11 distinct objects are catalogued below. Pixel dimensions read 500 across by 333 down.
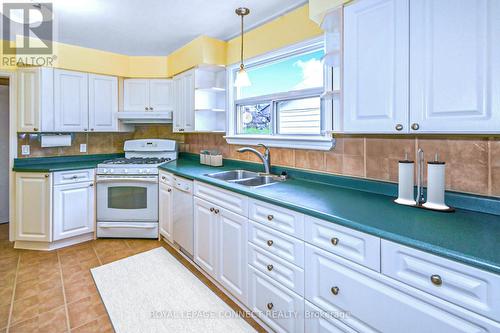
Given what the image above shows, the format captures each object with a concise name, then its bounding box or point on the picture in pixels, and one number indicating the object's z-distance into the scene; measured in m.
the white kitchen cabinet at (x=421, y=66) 1.13
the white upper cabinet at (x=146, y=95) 3.79
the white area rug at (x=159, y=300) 1.87
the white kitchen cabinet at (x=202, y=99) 3.24
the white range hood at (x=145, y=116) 3.59
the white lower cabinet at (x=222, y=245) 1.95
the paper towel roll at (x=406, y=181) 1.52
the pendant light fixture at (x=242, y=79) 2.26
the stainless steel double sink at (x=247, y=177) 2.44
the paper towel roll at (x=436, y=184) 1.39
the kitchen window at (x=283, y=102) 2.29
